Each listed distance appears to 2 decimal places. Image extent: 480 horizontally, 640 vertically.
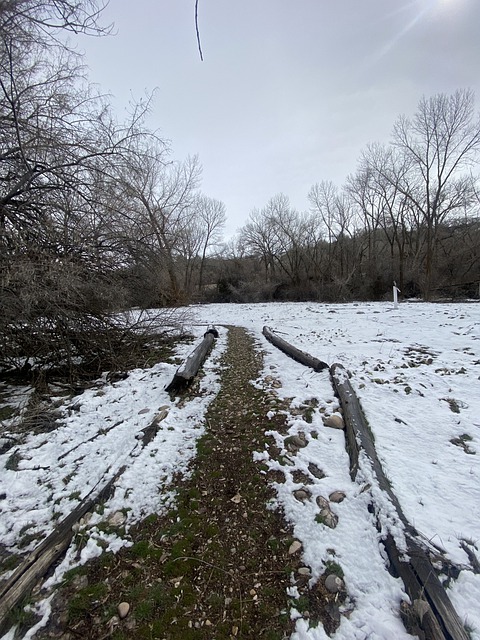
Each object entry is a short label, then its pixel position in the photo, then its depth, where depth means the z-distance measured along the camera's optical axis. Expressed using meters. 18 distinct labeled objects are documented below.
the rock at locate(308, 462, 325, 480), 2.80
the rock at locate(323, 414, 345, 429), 3.57
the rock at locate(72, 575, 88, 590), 1.88
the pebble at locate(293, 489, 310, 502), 2.53
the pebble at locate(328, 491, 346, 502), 2.47
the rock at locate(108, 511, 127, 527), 2.38
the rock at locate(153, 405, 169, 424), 3.91
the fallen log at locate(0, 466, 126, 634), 1.70
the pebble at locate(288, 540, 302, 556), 2.09
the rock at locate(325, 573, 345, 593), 1.80
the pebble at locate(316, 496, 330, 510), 2.42
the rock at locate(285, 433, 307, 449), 3.29
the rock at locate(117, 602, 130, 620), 1.71
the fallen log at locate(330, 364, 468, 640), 1.45
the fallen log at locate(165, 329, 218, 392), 4.95
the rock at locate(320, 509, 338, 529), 2.24
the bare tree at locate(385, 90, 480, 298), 17.69
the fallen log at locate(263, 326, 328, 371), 5.45
